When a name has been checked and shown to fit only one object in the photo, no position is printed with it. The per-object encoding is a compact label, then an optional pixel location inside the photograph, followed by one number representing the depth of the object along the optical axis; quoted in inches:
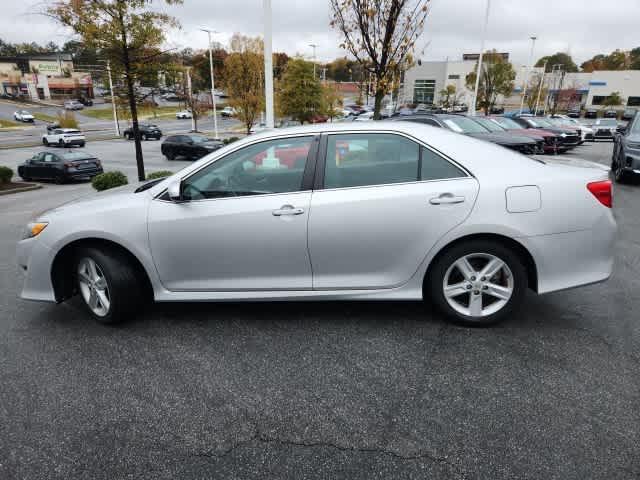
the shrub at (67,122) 1628.9
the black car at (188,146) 896.9
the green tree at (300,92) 930.1
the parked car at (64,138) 1300.4
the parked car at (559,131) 714.2
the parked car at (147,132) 1473.9
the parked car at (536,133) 587.5
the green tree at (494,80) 1950.1
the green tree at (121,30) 407.8
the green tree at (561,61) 3851.4
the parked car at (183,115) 2677.2
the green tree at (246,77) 957.0
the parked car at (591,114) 2156.7
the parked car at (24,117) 2182.6
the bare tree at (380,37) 311.9
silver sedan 129.3
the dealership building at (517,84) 2699.3
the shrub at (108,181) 415.8
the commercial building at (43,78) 3245.6
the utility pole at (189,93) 1695.4
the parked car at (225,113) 2494.6
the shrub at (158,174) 367.4
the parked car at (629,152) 396.5
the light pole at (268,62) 295.3
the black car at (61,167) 639.1
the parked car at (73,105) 2838.1
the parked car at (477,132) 410.9
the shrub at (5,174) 577.1
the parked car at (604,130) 1056.8
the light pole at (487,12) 1100.4
